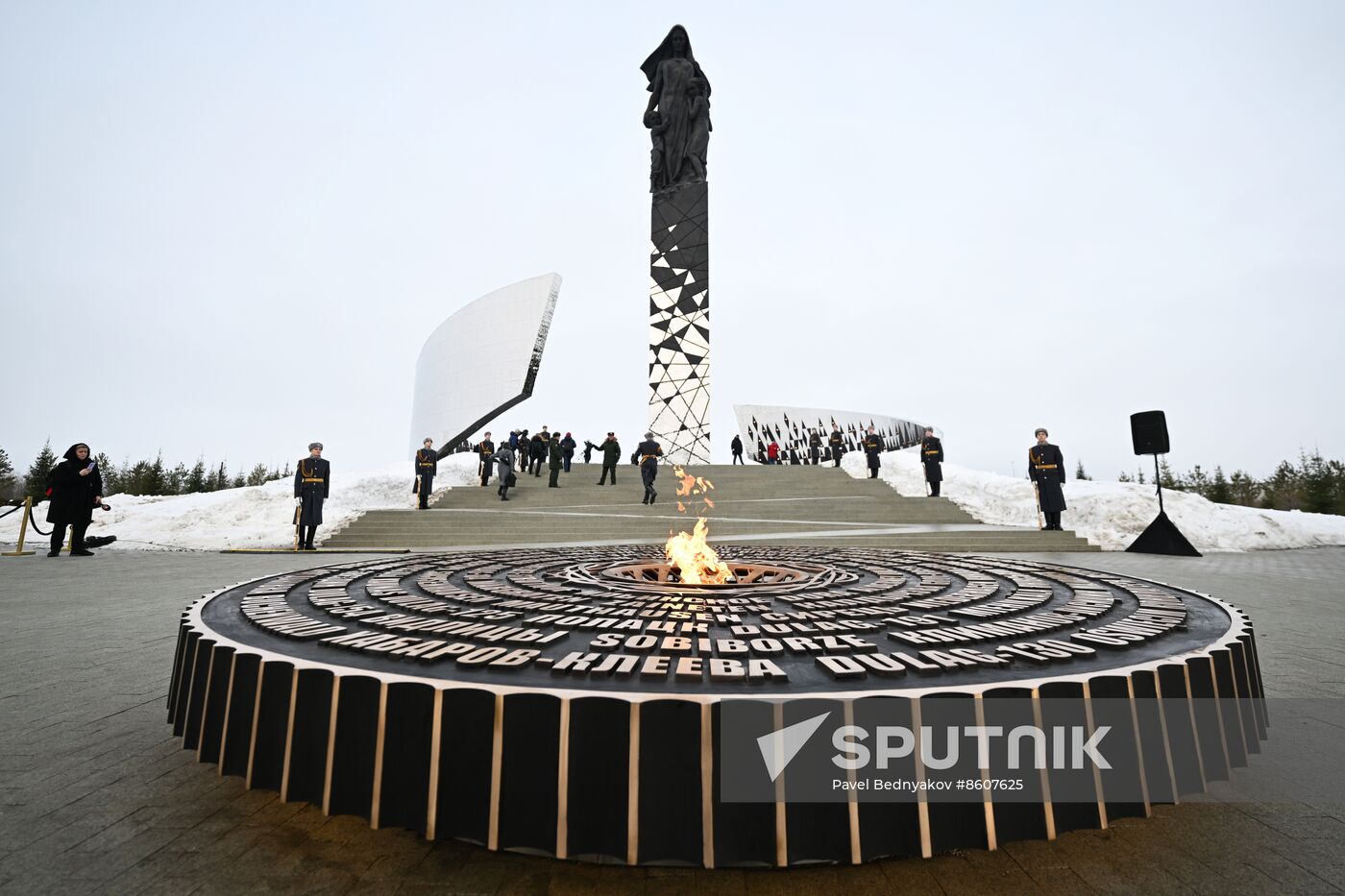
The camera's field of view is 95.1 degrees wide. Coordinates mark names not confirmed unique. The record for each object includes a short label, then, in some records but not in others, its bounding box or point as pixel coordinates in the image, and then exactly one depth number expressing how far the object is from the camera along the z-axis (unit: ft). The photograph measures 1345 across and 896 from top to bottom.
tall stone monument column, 89.10
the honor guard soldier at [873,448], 54.33
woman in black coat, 27.27
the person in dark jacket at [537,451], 57.21
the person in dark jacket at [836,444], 68.18
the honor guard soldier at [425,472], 42.60
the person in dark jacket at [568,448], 59.52
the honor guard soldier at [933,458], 43.98
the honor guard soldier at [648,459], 43.98
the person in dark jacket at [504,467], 45.65
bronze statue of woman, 88.63
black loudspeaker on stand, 30.09
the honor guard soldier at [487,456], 51.75
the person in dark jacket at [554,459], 49.60
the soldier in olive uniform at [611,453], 50.47
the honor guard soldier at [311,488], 31.30
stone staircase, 33.65
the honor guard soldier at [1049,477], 33.60
